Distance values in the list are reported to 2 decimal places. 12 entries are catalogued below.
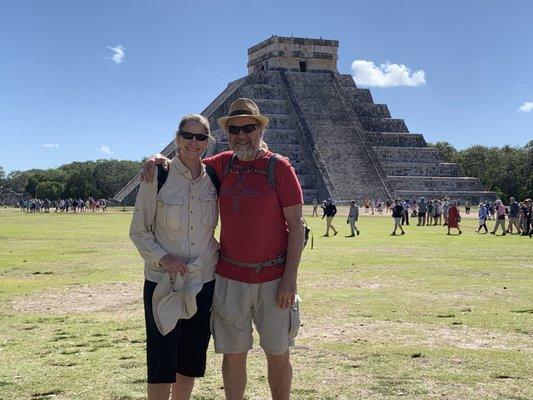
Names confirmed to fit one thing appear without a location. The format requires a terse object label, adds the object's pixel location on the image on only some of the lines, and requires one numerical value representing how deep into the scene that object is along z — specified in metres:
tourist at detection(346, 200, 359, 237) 20.56
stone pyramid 48.59
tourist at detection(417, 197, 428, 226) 28.36
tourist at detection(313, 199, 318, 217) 37.09
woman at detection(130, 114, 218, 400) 3.83
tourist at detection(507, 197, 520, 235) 23.30
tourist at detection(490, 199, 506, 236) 22.47
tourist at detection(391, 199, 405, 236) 21.27
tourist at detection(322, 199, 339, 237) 20.57
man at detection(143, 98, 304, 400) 3.95
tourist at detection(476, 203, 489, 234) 22.91
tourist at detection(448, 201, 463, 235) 21.80
